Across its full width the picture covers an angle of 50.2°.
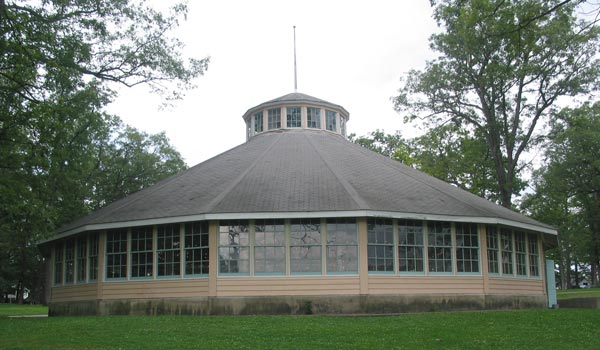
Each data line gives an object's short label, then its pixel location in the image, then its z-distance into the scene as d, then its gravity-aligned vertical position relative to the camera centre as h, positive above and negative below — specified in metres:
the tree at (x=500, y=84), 33.09 +9.78
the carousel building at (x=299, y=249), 21.03 +0.48
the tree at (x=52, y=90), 18.78 +5.86
